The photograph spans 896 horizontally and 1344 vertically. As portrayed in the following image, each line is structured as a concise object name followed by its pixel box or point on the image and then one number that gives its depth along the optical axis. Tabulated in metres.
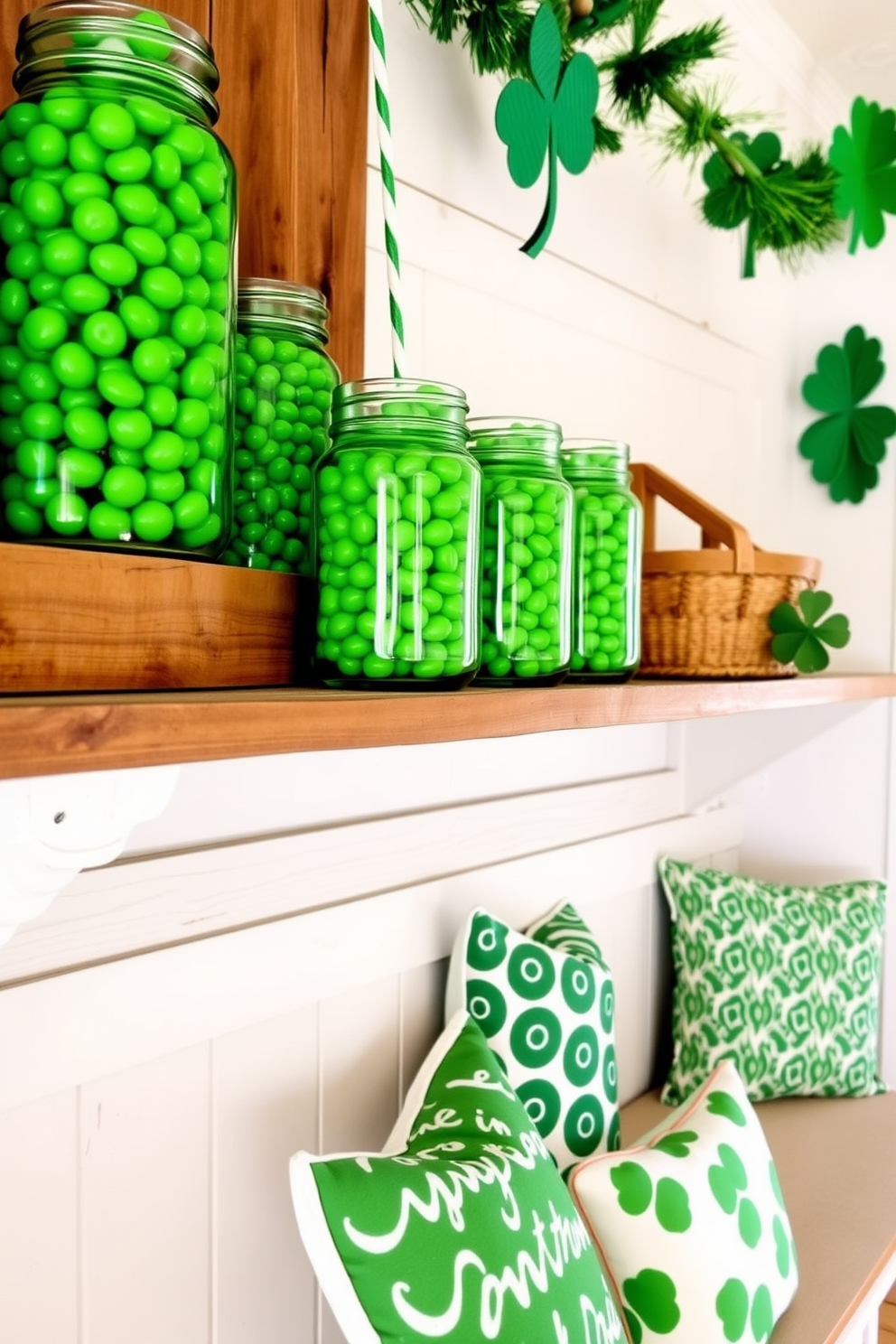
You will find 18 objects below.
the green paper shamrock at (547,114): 1.06
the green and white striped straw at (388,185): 0.83
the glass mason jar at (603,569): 0.93
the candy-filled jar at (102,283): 0.55
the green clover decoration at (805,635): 1.22
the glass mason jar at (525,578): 0.81
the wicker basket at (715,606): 1.20
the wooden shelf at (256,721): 0.42
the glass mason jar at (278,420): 0.73
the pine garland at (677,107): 1.10
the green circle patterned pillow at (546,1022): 1.18
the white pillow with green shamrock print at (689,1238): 1.01
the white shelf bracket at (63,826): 0.52
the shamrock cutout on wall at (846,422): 1.91
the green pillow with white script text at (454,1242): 0.75
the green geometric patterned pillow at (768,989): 1.57
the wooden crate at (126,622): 0.52
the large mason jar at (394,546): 0.68
